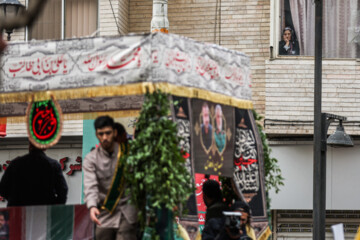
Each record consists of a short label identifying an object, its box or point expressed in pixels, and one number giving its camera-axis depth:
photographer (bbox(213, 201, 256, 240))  10.57
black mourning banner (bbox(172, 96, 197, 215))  10.15
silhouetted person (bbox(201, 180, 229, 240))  11.88
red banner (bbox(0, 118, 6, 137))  19.70
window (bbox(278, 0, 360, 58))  21.48
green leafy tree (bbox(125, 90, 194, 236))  9.62
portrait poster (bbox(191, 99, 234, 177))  10.75
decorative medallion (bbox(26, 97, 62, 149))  10.85
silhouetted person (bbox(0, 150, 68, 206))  11.50
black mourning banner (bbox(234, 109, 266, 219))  11.94
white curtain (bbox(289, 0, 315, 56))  21.53
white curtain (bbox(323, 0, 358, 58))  21.47
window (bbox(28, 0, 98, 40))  22.31
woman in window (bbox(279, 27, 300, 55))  21.50
